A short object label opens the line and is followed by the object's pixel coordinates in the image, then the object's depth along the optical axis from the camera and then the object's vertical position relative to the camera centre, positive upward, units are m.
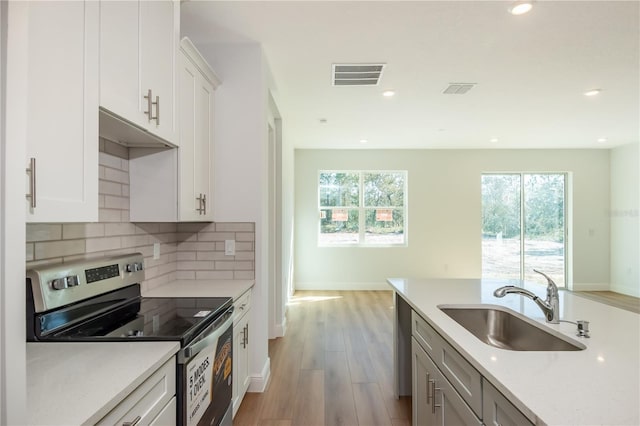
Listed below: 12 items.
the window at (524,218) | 6.84 +0.01
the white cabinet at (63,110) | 0.97 +0.33
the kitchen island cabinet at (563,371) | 0.83 -0.45
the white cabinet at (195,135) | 2.10 +0.55
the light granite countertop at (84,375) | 0.83 -0.45
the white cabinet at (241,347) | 2.20 -0.86
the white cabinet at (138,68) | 1.33 +0.66
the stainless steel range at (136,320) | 1.32 -0.45
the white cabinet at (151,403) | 0.95 -0.56
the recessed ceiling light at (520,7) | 2.15 +1.31
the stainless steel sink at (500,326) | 1.59 -0.54
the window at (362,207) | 6.84 +0.22
